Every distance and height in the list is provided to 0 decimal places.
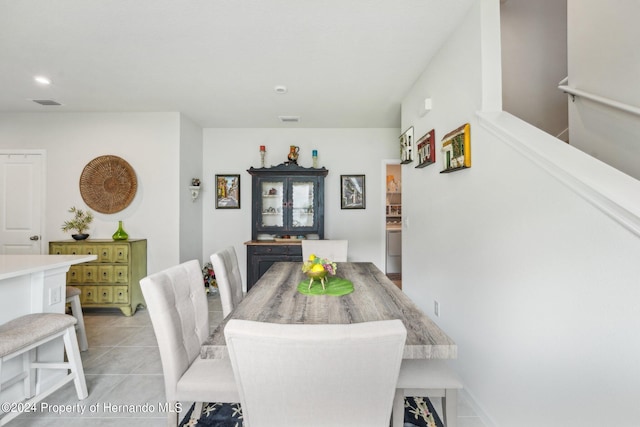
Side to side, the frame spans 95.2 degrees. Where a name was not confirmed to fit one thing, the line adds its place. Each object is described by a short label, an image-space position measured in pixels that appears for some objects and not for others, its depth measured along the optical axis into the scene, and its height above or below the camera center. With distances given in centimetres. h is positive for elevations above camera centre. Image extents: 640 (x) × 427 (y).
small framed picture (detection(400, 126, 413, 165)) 304 +77
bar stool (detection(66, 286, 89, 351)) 237 -79
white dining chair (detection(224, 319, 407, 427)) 70 -39
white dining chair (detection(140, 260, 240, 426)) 119 -60
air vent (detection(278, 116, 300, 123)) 397 +135
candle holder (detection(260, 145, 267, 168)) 429 +96
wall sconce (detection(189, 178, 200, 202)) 407 +40
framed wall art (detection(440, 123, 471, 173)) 186 +46
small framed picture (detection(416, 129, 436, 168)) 244 +59
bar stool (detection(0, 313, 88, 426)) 148 -69
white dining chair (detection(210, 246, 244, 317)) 188 -42
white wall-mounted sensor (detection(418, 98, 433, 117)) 251 +96
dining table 101 -43
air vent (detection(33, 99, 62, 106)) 337 +134
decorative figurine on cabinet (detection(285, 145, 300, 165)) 425 +90
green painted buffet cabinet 339 -67
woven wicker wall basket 377 +42
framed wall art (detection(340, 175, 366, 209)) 449 +38
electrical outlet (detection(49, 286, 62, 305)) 196 -54
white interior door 380 +19
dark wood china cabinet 414 +20
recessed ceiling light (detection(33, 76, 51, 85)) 279 +133
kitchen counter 172 -49
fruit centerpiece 171 -31
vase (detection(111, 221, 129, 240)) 362 -22
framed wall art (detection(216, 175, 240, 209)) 448 +38
